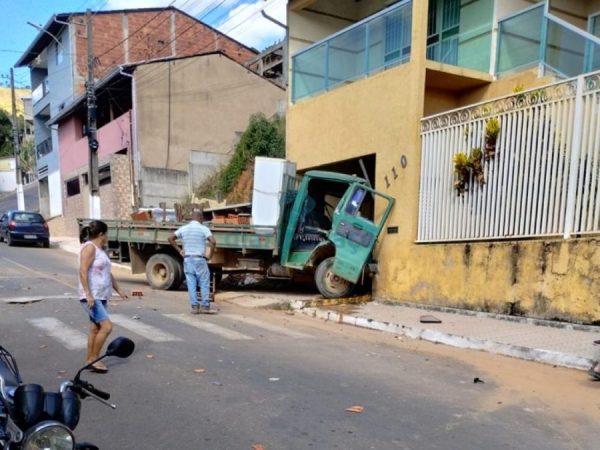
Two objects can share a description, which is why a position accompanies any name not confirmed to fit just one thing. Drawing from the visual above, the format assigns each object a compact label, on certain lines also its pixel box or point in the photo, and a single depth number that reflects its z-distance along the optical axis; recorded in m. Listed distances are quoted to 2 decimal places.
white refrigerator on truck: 10.55
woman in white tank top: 4.72
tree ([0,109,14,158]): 53.81
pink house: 21.52
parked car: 20.38
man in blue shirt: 8.22
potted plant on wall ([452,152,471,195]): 8.48
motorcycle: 1.69
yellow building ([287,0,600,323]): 7.07
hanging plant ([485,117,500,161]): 8.06
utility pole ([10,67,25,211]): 29.16
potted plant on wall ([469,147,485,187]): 8.33
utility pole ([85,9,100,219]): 18.23
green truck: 9.38
